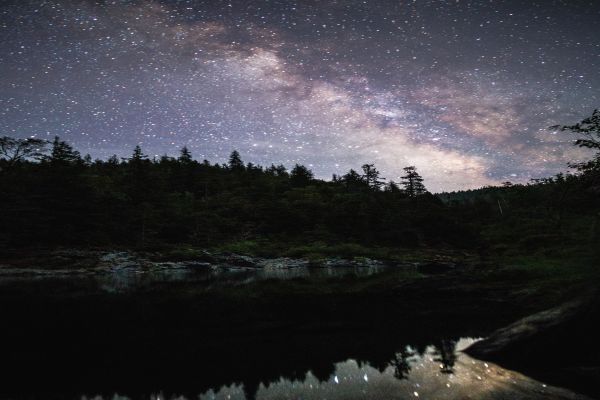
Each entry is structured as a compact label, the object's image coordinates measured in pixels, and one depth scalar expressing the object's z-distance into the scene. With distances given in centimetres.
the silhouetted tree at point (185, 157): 8500
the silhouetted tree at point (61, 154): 4391
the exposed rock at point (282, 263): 4073
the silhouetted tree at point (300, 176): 8796
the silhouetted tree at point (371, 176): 9225
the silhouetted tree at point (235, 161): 10109
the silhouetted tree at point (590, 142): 1138
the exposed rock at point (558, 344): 632
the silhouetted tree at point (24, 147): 4175
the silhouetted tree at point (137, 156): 6258
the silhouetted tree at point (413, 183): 7950
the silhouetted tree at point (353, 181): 9050
